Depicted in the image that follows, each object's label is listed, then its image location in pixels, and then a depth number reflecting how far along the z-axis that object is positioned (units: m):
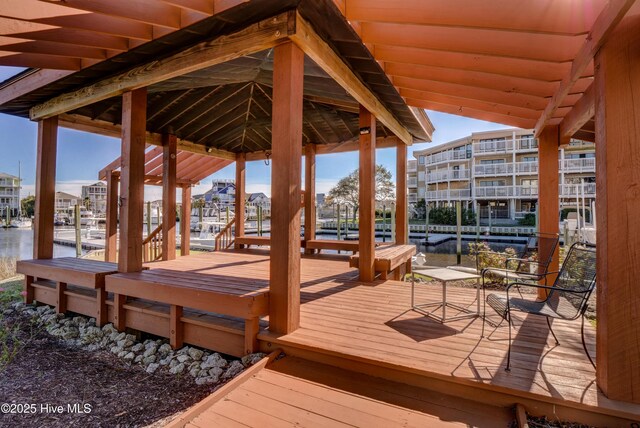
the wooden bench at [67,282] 3.62
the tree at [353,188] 27.52
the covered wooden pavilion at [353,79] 1.80
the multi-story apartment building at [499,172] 23.47
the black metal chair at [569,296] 2.21
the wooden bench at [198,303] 2.60
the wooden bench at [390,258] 4.55
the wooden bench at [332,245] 6.50
